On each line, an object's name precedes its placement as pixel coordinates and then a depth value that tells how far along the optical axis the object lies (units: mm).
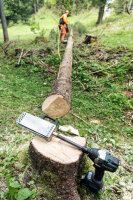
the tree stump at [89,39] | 8109
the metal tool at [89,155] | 1323
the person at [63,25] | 7723
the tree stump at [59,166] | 1384
